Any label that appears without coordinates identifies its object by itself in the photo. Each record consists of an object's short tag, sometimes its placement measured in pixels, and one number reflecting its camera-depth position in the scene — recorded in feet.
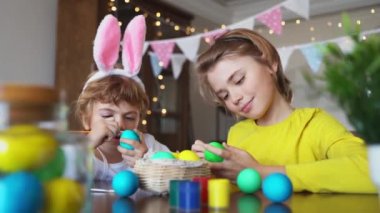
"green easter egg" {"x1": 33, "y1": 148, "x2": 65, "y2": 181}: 1.01
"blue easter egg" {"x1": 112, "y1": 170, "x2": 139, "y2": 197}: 1.98
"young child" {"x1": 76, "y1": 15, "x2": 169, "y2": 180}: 3.52
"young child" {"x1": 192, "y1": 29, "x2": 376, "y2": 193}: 3.04
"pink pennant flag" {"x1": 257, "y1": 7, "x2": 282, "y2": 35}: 8.23
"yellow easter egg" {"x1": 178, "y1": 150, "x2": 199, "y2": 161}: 2.35
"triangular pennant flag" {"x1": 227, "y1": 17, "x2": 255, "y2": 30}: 8.48
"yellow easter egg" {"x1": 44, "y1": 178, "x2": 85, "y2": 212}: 1.03
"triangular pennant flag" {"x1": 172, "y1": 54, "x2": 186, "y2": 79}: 10.83
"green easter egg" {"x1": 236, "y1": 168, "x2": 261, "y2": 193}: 2.07
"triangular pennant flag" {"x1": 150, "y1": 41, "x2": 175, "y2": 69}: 9.64
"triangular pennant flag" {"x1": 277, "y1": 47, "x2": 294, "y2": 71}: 9.30
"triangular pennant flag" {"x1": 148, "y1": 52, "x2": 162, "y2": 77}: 10.15
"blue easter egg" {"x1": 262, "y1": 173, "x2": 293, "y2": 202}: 1.79
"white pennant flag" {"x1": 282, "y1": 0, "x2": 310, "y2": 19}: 7.84
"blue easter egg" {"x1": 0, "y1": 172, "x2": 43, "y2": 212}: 0.96
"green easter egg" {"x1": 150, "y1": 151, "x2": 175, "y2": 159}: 2.18
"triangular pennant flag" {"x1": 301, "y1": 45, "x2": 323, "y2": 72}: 8.43
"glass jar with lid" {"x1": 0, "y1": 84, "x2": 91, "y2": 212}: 0.96
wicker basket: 2.00
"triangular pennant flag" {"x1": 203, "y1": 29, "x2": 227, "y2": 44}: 8.77
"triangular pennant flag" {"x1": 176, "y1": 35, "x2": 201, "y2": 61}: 9.55
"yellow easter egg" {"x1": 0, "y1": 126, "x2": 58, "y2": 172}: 0.96
